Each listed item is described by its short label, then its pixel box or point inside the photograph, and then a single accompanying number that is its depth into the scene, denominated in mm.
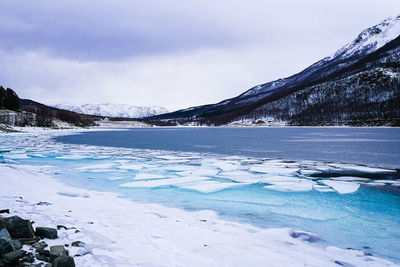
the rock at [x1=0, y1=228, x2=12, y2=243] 5001
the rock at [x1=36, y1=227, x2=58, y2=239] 6023
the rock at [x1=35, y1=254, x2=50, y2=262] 4891
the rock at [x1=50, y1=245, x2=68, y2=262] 4906
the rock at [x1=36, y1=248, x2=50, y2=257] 5105
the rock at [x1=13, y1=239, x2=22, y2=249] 5082
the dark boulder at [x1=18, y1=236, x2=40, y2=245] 5509
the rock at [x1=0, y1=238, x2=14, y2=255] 4672
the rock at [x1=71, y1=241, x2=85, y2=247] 5875
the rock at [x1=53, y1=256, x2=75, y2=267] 4535
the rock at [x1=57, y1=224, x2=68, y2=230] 6857
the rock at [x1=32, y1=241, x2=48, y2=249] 5343
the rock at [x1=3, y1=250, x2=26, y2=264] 4535
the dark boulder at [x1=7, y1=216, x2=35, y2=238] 5688
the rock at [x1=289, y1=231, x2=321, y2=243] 7117
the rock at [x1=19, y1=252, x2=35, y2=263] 4725
